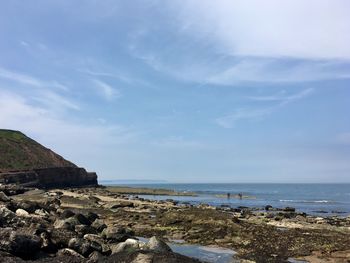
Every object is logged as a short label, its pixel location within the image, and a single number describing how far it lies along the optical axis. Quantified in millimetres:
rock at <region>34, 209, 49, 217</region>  31856
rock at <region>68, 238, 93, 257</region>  21562
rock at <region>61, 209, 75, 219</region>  30933
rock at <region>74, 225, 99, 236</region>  26286
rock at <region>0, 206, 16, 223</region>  24156
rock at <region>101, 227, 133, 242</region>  25734
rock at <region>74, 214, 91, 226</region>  29536
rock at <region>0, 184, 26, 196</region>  55056
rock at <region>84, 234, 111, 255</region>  22469
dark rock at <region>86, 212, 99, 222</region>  32481
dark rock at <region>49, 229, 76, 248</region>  22219
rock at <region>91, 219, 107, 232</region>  28664
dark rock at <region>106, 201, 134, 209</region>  51928
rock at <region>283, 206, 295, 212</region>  65188
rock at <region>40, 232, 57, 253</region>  21312
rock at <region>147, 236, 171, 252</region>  20966
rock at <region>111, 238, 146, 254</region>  21781
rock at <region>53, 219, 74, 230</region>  25812
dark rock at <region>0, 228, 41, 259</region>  19453
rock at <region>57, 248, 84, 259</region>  21003
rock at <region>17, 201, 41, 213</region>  32356
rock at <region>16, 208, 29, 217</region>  29159
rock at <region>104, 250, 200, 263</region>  17797
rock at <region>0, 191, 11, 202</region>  33541
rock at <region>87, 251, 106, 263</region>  19356
